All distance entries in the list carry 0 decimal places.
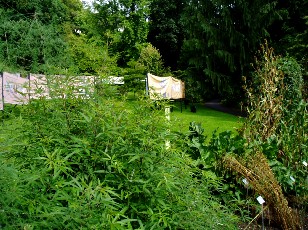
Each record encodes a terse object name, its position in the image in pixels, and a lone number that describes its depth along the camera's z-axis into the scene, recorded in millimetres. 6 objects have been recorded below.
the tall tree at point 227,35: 18031
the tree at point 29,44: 15266
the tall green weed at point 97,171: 1657
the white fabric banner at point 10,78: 9652
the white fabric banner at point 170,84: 14323
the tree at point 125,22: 29781
